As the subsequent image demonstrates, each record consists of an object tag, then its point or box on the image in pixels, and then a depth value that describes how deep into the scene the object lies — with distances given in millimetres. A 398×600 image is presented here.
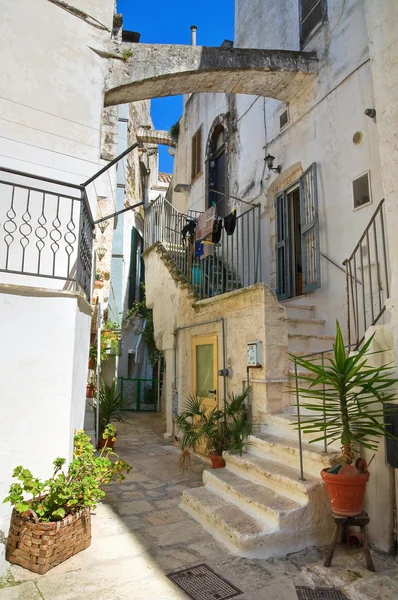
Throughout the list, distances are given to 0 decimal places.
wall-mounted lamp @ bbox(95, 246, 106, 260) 9242
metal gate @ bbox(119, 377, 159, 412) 12891
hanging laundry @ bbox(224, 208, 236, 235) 6980
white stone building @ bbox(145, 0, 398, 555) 3738
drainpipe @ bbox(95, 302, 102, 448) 6400
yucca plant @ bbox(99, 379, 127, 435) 6789
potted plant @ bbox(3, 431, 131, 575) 3092
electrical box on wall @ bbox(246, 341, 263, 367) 5066
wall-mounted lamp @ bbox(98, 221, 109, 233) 8861
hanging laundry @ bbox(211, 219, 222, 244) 7152
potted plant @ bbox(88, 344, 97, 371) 8406
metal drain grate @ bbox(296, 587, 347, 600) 2709
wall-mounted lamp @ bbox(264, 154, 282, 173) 7721
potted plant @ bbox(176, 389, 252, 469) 4926
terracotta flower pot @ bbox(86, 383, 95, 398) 7691
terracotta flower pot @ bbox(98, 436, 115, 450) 6555
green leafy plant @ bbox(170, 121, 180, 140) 14070
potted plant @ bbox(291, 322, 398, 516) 3072
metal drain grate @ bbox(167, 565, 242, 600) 2766
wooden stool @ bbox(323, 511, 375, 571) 3061
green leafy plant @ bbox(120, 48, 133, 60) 6281
